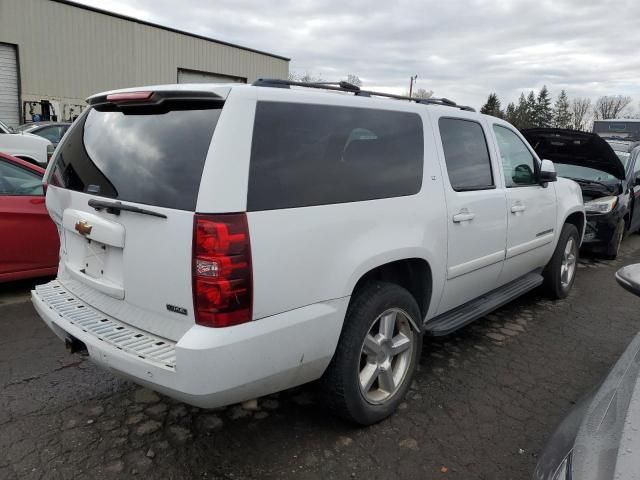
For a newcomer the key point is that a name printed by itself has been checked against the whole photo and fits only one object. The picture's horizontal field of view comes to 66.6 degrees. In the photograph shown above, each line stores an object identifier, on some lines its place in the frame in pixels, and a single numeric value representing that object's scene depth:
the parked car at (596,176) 6.83
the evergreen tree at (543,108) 69.00
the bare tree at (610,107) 71.62
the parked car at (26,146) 8.75
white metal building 20.56
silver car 1.32
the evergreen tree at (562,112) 67.94
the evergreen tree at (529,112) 66.44
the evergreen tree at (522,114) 64.98
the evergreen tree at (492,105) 62.85
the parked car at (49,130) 12.76
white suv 2.06
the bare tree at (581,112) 72.39
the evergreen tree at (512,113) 64.56
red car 4.46
